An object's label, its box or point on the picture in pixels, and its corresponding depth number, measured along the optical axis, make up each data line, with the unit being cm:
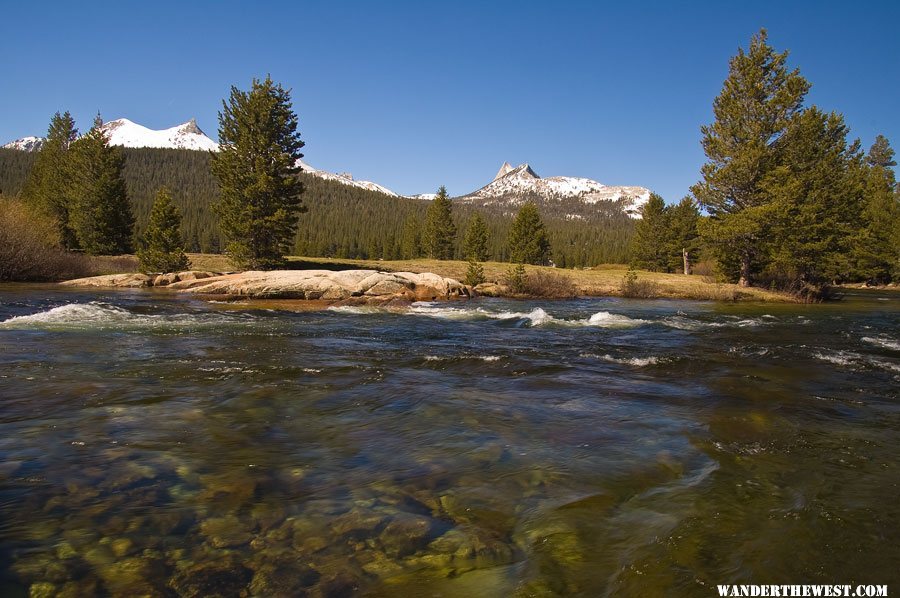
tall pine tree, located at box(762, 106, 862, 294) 3034
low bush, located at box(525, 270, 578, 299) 3152
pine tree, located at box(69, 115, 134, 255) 4597
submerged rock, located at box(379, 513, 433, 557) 331
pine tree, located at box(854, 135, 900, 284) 4969
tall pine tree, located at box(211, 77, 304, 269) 3541
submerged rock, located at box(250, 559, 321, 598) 279
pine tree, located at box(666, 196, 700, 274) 6338
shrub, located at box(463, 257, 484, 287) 3375
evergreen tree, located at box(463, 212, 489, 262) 6862
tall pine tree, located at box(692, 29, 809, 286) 3228
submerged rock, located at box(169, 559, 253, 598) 277
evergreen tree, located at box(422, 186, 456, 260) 7450
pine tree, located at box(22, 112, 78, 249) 4872
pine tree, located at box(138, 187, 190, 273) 3544
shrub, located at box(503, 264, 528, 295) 3183
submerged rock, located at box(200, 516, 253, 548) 327
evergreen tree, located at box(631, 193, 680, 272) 6731
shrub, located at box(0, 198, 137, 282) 3072
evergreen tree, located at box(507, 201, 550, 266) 6588
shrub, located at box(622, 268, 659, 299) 3347
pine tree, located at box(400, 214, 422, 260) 9644
